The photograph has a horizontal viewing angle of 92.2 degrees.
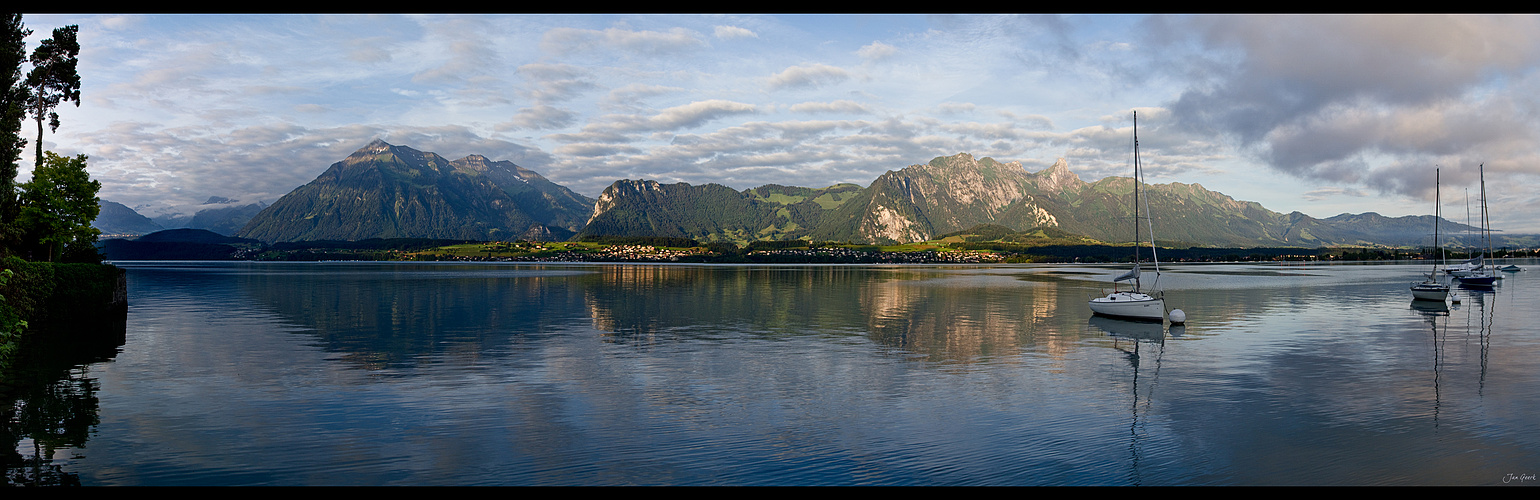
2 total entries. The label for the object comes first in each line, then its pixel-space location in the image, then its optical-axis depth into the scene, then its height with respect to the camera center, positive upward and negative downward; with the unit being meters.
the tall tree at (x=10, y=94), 19.47 +4.48
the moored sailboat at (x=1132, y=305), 47.38 -3.59
